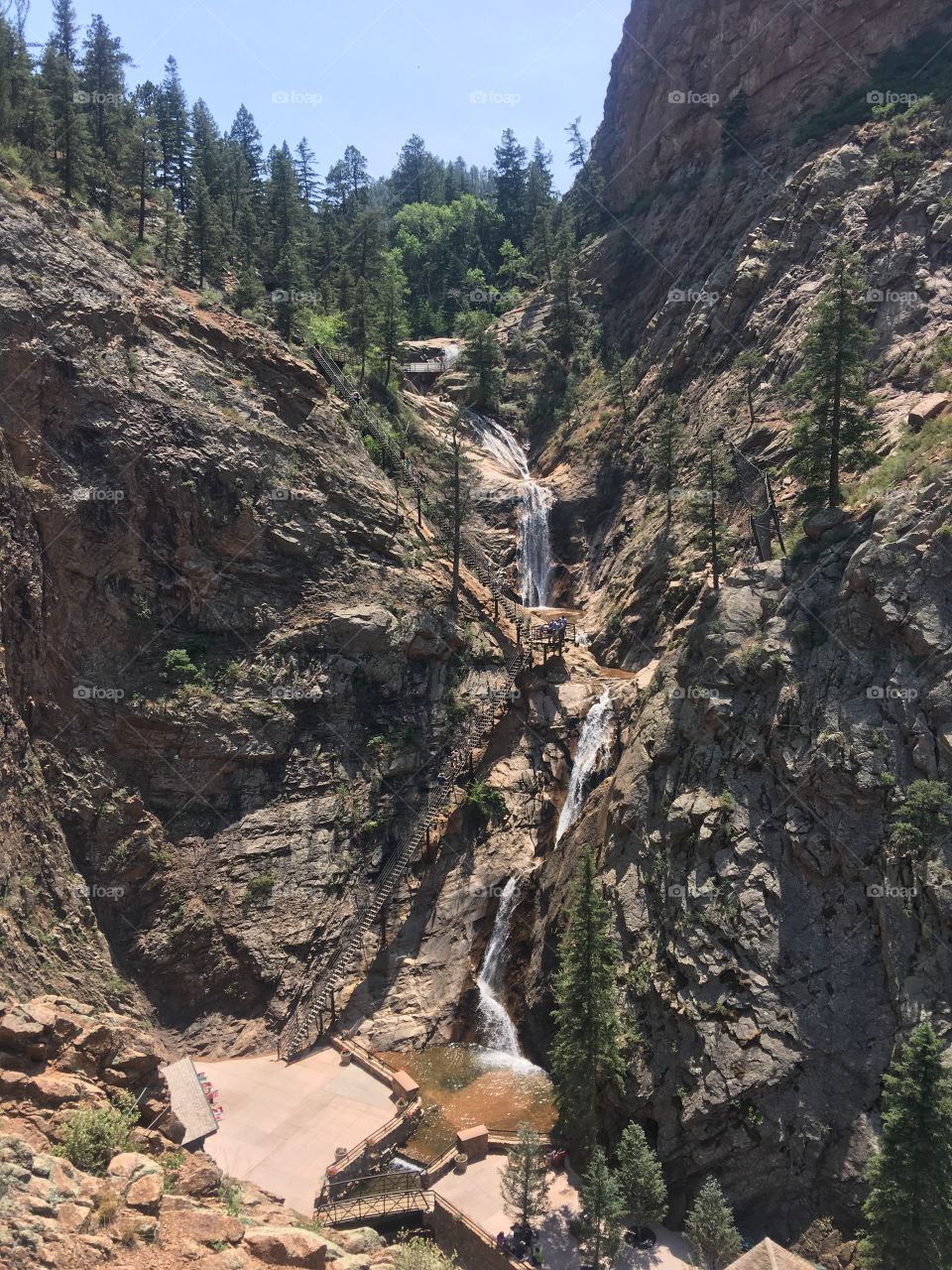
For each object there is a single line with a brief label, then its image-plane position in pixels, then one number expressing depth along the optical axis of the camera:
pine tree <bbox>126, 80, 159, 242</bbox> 46.31
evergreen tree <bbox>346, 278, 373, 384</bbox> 52.00
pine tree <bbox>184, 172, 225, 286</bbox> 45.53
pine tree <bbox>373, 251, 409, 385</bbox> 53.44
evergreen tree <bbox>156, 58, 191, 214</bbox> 58.09
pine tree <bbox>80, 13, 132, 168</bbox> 48.00
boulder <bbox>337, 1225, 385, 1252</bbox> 17.02
